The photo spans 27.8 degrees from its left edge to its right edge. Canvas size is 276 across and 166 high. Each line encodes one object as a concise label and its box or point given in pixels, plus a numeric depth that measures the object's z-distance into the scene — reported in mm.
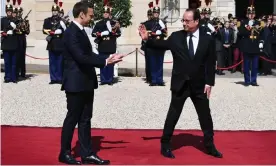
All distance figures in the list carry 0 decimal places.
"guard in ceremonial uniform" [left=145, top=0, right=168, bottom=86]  13469
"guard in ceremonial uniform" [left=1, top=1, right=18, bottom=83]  13766
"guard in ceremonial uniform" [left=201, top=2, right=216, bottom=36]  13850
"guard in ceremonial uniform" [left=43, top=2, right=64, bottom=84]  13711
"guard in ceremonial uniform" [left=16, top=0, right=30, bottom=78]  13977
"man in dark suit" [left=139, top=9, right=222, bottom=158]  6652
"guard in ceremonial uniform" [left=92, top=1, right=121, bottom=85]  13625
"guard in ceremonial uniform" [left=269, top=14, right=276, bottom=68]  16750
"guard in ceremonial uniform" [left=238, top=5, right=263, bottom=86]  13516
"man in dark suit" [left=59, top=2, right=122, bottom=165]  6168
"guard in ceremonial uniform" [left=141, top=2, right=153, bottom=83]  13844
